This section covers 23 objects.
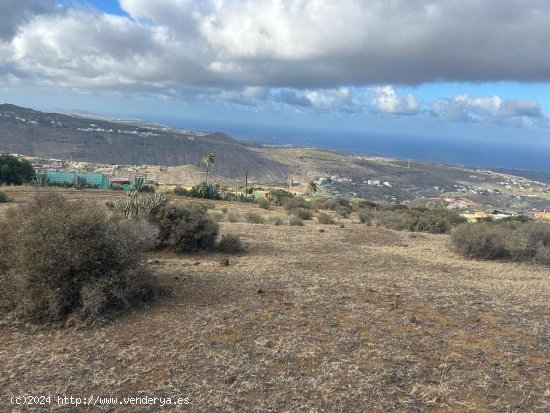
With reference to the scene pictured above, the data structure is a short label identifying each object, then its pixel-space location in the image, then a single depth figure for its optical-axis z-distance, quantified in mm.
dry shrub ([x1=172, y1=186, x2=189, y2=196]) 36000
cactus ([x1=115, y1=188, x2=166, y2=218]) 13031
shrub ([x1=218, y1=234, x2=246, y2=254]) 12891
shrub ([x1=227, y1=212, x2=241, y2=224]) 19948
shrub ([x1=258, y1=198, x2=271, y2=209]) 30047
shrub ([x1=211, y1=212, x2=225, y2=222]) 19662
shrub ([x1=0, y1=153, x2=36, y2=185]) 35406
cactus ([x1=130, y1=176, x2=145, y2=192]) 30764
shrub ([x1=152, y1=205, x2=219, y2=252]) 12312
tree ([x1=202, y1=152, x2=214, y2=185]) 54803
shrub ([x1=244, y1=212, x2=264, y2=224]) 20384
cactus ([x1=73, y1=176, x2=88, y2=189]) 35312
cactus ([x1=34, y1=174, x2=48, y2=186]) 32831
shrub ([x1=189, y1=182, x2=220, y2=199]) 35497
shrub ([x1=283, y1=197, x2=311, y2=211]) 29222
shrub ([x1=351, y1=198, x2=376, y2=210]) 34481
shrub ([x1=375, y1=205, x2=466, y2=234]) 22248
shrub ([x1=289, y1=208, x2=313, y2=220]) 23467
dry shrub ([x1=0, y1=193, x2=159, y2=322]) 7066
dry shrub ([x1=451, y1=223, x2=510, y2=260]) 14477
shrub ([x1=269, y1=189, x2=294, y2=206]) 34838
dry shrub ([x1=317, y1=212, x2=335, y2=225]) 22109
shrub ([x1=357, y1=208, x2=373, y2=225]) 23781
